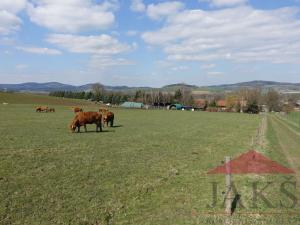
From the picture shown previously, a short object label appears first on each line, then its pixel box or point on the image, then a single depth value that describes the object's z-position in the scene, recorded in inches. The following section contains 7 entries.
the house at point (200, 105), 7254.9
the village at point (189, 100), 6973.4
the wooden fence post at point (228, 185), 385.2
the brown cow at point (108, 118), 1483.8
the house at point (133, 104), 6608.3
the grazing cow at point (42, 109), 2783.0
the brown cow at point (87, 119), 1230.9
